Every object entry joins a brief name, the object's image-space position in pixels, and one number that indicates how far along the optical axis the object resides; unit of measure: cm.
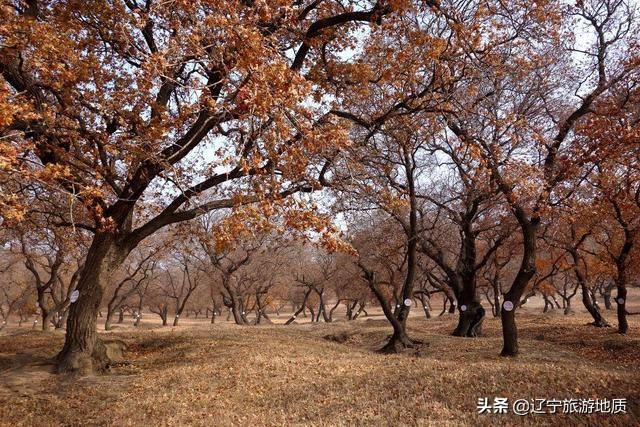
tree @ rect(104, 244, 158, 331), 3016
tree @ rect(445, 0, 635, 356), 948
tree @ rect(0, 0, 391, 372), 546
